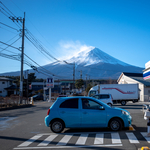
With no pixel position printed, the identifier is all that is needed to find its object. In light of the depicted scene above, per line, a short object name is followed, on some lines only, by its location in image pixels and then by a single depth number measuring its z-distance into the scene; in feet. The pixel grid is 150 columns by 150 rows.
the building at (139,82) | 138.72
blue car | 28.81
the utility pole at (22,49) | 97.76
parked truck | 96.94
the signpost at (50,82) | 145.48
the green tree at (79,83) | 246.88
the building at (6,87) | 190.06
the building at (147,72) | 56.58
